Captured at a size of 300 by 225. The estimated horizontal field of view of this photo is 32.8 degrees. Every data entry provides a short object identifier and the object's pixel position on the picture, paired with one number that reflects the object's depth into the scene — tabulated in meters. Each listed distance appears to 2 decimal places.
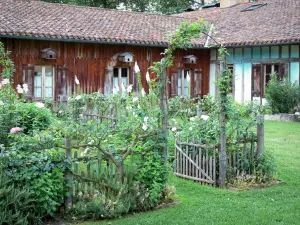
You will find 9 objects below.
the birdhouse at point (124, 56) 19.47
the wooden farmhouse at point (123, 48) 17.62
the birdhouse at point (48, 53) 17.61
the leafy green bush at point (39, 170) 5.75
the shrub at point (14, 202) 5.50
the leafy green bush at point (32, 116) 10.20
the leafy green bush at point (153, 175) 6.61
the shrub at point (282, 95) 18.72
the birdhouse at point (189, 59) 21.27
